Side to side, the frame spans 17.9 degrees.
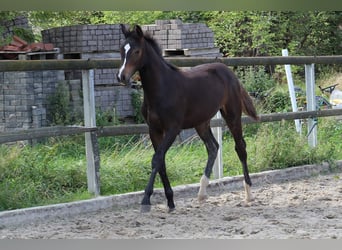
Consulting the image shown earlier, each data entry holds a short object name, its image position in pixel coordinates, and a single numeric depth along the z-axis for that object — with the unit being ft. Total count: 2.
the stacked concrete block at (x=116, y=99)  61.23
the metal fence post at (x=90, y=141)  31.93
